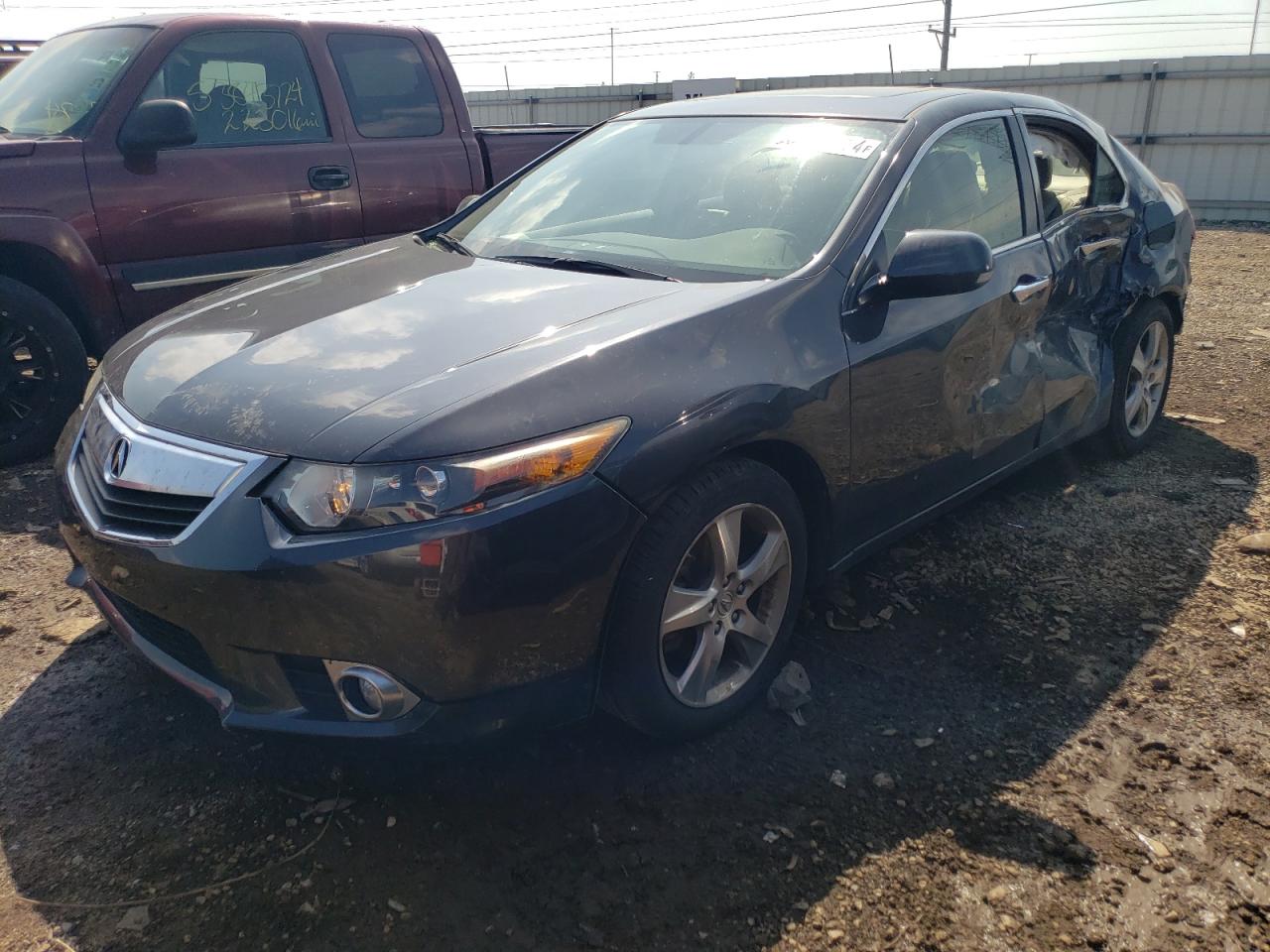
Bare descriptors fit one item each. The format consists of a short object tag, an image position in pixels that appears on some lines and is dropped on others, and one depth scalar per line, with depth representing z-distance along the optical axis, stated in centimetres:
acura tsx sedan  213
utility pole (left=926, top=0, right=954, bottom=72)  3198
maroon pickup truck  451
